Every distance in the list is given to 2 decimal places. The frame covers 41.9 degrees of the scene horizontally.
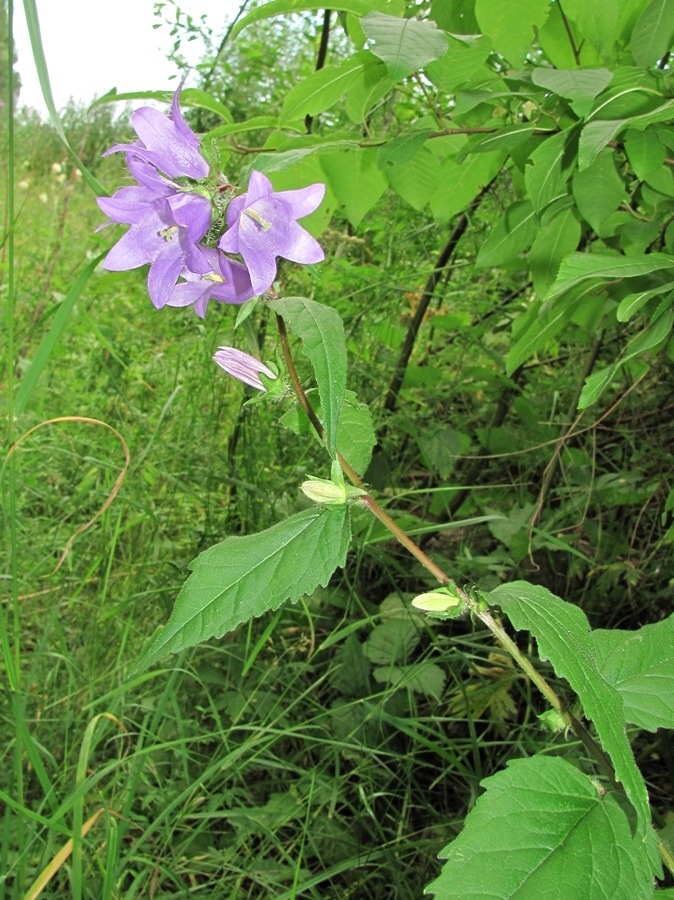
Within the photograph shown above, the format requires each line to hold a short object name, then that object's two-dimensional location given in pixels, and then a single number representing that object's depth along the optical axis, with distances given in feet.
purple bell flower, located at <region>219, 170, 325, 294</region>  0.85
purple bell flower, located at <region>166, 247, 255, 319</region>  0.88
